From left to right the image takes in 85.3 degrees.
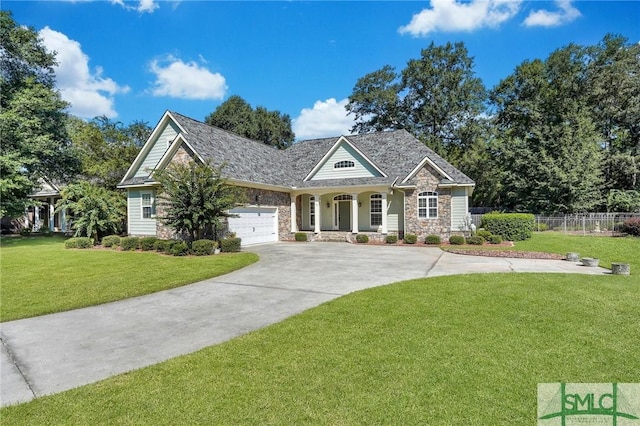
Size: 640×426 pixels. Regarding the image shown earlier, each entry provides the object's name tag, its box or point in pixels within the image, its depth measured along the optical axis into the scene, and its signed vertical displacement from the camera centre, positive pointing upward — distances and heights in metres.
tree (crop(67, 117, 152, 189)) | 23.73 +4.59
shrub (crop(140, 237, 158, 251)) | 16.47 -1.32
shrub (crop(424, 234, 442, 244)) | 18.97 -1.55
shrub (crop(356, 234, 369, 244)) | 20.09 -1.51
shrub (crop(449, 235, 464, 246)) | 18.48 -1.58
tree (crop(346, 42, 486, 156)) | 38.00 +12.97
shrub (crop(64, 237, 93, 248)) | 17.62 -1.32
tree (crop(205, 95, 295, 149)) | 47.94 +13.17
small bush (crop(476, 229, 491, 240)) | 18.77 -1.31
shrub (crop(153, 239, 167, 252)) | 15.94 -1.37
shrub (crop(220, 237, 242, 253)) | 15.49 -1.36
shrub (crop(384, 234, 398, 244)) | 19.55 -1.55
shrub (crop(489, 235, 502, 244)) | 18.15 -1.54
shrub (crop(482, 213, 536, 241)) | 19.58 -0.93
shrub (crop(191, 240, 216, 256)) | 14.64 -1.40
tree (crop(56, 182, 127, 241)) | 18.39 +0.35
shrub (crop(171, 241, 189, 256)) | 14.66 -1.43
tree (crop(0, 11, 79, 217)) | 20.28 +6.16
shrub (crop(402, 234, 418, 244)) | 19.45 -1.51
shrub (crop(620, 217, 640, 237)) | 20.14 -1.14
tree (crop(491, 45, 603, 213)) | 28.81 +6.31
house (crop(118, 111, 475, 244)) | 18.77 +1.57
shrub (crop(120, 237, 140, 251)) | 16.78 -1.31
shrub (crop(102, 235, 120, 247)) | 18.07 -1.28
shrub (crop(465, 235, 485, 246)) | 17.95 -1.57
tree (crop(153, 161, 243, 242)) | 14.68 +0.80
